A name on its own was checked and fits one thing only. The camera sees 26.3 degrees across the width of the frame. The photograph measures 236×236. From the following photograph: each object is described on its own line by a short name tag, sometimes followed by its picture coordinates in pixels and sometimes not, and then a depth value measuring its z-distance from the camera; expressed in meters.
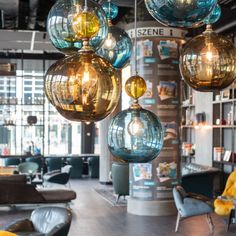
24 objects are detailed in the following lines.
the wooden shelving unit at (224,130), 11.38
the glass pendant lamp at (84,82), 1.98
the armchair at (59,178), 12.59
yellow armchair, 8.34
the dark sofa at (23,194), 10.06
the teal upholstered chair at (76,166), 16.86
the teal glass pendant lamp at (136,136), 2.59
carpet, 11.16
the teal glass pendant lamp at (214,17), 2.91
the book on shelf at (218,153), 11.97
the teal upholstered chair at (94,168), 16.95
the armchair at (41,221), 6.36
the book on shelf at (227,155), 11.59
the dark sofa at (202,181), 11.29
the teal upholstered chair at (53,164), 16.80
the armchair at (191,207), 8.24
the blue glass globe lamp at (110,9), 3.36
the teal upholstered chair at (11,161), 16.42
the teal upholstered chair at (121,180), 11.11
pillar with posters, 9.69
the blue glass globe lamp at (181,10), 2.18
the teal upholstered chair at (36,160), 16.25
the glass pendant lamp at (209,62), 2.65
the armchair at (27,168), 14.07
